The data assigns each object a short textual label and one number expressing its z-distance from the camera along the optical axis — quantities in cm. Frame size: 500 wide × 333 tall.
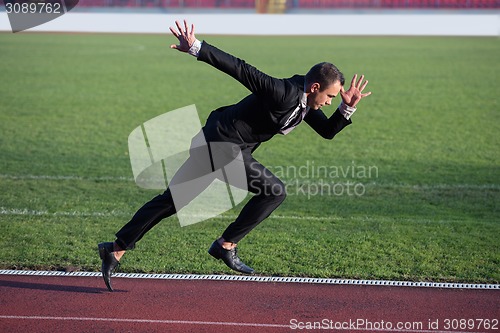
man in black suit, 1216
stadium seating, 8994
